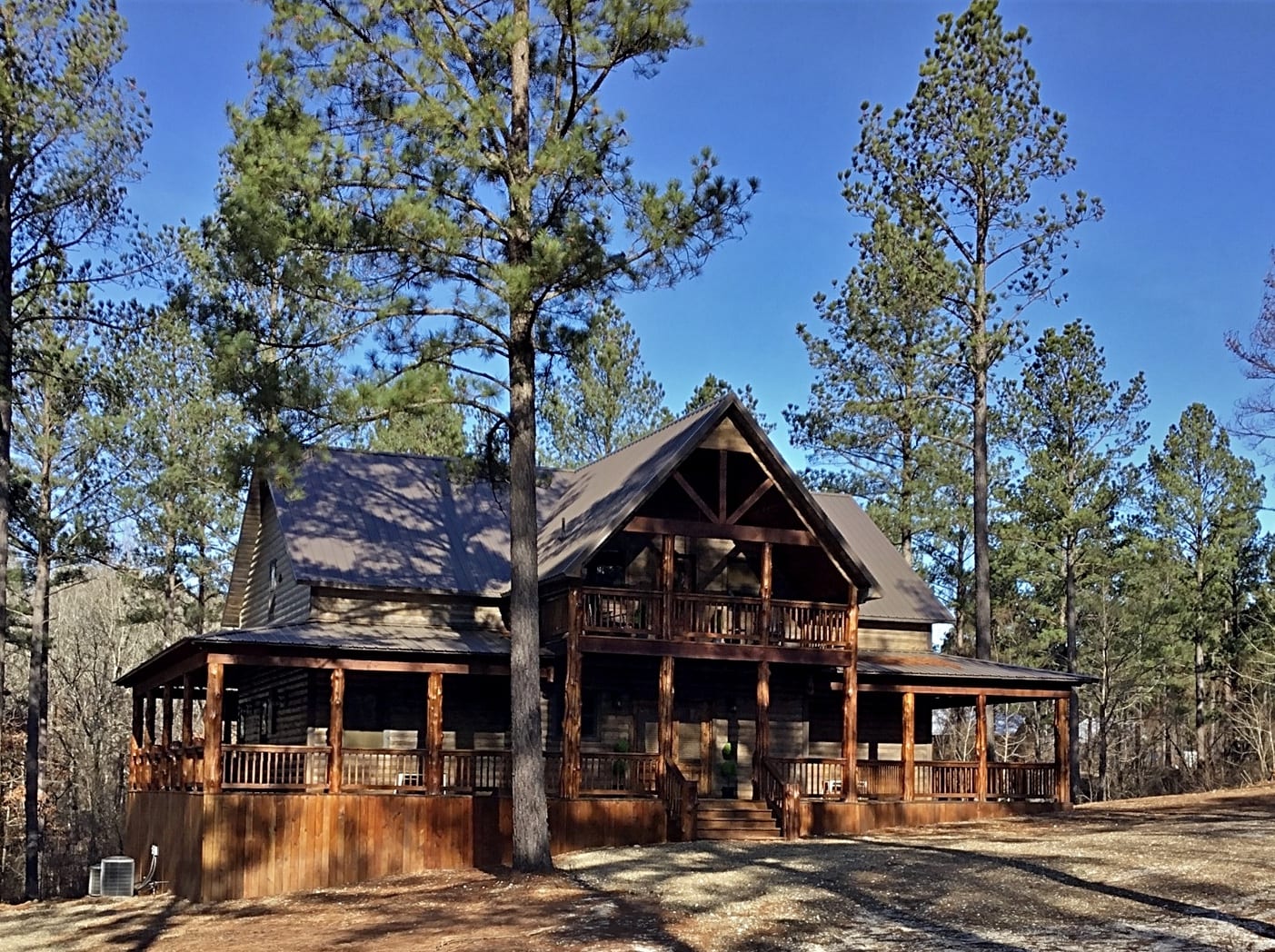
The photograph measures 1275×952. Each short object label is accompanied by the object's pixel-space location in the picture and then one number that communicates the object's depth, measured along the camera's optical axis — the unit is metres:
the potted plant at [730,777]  27.79
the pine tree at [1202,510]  47.66
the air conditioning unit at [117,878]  22.81
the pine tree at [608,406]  46.12
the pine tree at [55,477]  33.06
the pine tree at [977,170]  32.41
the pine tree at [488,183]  17.86
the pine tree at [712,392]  44.28
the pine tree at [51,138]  23.28
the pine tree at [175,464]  34.94
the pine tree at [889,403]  35.28
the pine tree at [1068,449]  41.94
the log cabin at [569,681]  22.19
